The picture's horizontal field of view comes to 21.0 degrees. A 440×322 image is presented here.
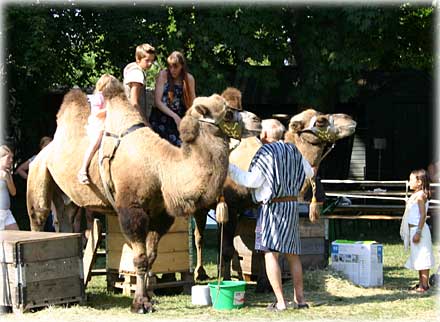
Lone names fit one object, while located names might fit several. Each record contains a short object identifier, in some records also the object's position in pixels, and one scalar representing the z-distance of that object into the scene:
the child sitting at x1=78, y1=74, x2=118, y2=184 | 12.65
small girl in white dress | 14.07
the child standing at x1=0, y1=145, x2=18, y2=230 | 14.38
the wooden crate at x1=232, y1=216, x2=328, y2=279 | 14.73
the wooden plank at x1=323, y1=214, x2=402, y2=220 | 23.74
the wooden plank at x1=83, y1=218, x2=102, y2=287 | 13.71
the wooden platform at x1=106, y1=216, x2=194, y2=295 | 13.64
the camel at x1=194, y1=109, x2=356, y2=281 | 14.06
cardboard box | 14.41
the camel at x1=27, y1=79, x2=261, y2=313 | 11.42
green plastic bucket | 12.13
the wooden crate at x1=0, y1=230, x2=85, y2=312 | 11.63
